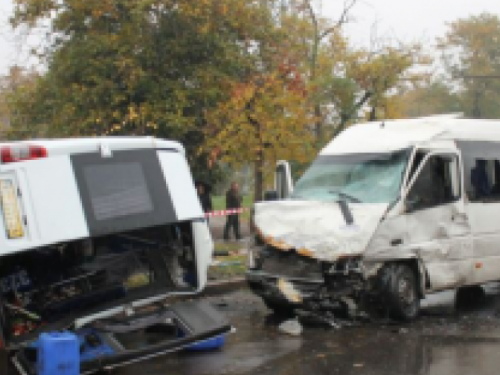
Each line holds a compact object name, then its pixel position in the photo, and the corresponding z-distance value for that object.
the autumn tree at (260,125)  14.23
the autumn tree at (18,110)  17.56
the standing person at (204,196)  16.73
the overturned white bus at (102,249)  5.04
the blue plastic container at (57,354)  5.28
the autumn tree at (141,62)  15.59
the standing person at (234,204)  17.94
